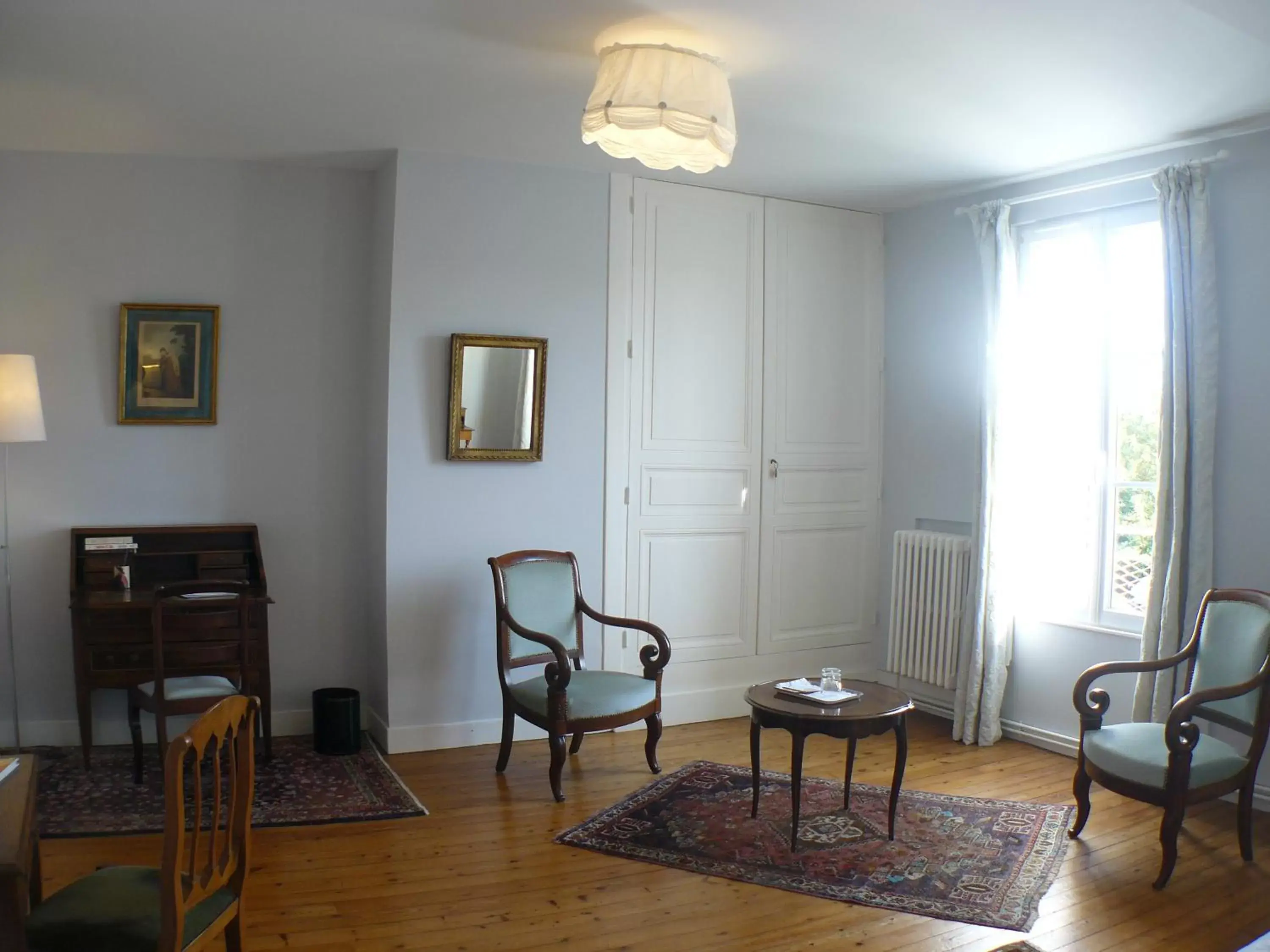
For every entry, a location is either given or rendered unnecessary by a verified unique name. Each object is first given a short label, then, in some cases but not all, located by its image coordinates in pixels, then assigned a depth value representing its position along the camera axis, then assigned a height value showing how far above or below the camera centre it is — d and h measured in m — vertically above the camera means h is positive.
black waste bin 4.77 -1.25
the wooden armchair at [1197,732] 3.52 -0.93
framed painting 4.87 +0.41
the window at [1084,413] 4.71 +0.26
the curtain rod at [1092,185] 4.24 +1.30
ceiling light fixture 3.28 +1.14
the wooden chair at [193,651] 4.15 -0.84
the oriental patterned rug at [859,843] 3.41 -1.39
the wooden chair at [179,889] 2.03 -0.95
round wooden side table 3.66 -0.91
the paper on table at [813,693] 3.80 -0.86
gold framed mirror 4.84 +0.28
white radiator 5.36 -0.73
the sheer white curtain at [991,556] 5.10 -0.44
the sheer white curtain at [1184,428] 4.30 +0.18
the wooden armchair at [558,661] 4.22 -0.90
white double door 5.32 +0.21
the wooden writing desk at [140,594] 4.36 -0.63
